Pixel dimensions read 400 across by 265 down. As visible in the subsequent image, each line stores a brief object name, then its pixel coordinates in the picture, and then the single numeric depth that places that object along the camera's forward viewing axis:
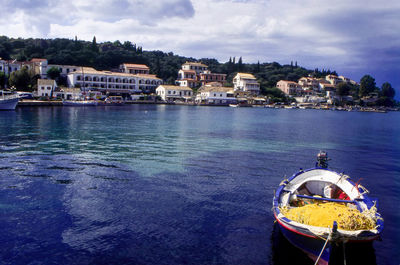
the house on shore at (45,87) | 81.50
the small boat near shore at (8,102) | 58.97
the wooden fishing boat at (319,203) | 8.41
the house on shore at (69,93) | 84.81
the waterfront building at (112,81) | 94.75
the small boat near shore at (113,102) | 89.81
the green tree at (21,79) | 79.12
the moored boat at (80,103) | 78.81
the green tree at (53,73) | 90.66
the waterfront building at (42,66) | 91.50
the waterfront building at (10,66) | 87.31
